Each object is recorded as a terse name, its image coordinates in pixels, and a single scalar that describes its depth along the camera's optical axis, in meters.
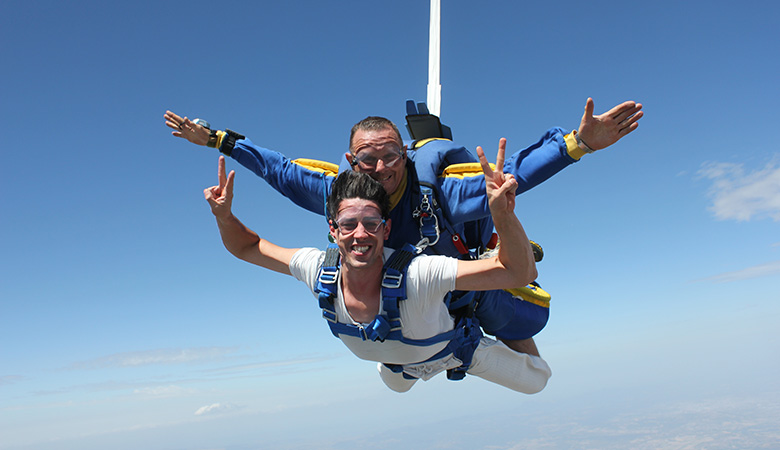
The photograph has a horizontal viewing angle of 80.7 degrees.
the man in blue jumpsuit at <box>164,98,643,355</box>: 2.90
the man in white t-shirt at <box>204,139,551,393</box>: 2.35
